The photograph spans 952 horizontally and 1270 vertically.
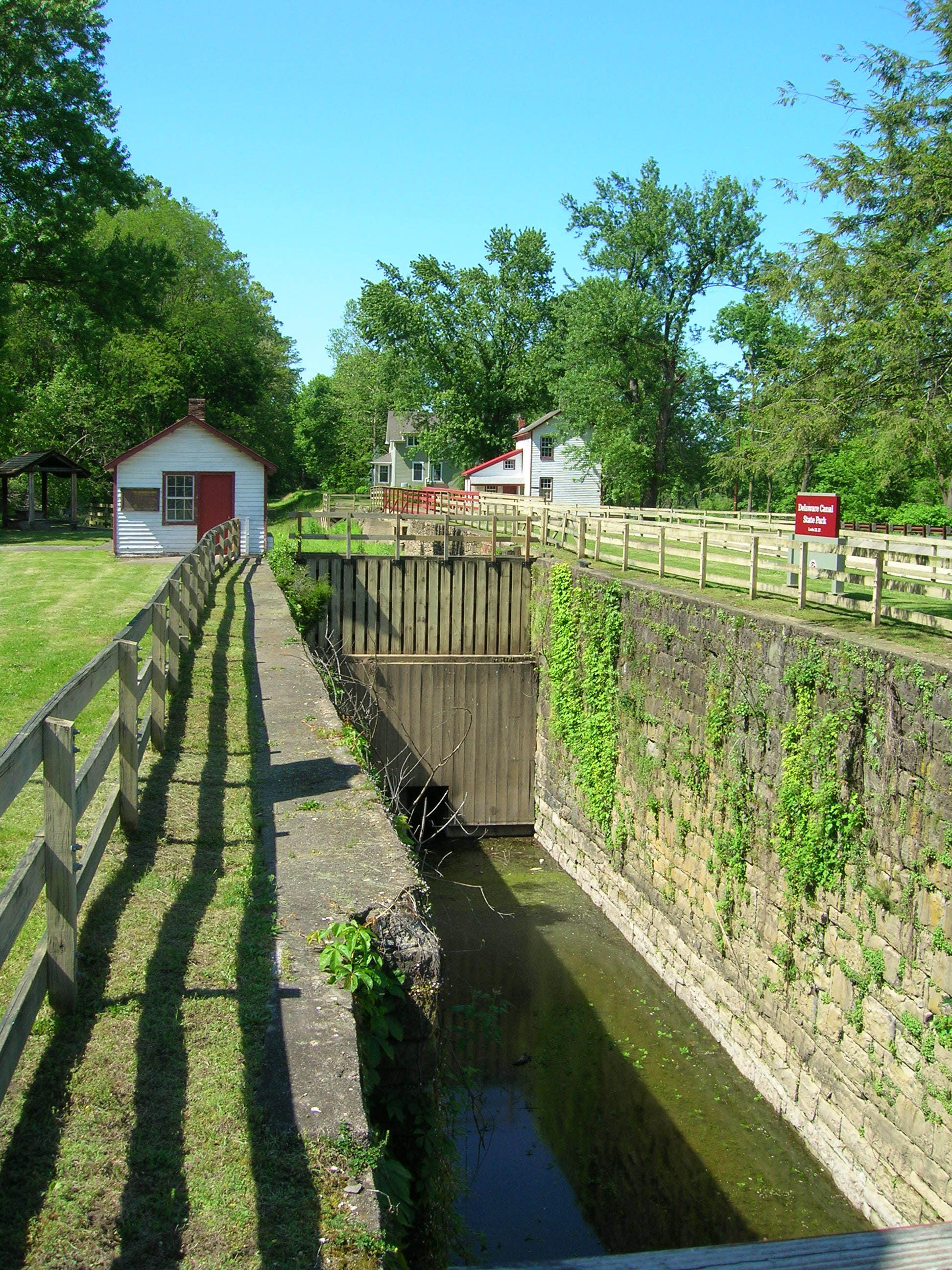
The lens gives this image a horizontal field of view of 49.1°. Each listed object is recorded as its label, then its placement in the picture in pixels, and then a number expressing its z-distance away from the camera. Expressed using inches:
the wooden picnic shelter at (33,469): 1305.4
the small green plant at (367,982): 165.5
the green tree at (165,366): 1728.6
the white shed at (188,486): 1080.2
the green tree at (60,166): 1082.1
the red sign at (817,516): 459.3
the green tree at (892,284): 840.3
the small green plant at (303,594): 716.7
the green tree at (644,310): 1520.7
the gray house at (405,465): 2578.7
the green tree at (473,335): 2033.7
